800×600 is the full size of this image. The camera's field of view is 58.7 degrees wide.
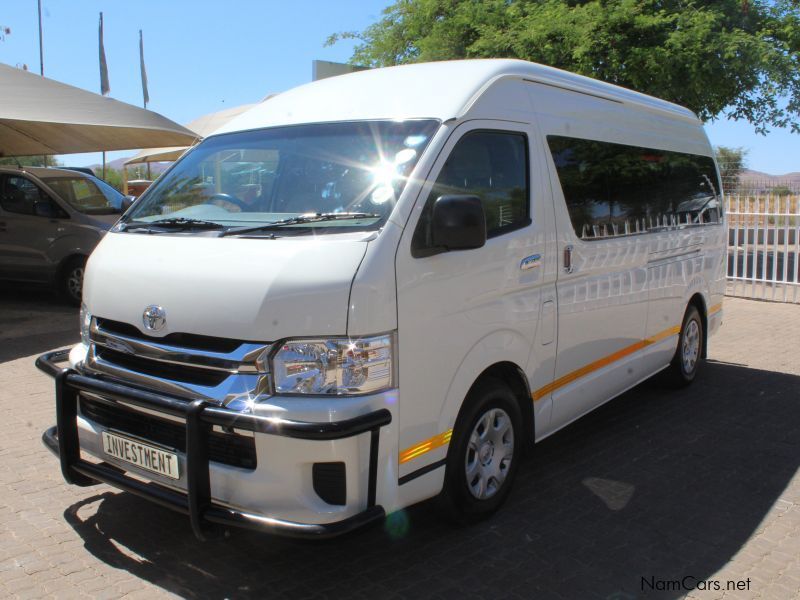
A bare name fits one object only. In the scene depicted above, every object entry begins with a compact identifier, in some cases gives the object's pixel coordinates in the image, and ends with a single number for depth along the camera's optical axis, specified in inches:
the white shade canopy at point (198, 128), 713.0
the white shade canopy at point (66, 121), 439.5
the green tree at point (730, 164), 892.0
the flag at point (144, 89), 1626.5
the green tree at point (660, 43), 536.1
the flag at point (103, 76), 1448.1
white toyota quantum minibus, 115.2
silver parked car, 416.8
